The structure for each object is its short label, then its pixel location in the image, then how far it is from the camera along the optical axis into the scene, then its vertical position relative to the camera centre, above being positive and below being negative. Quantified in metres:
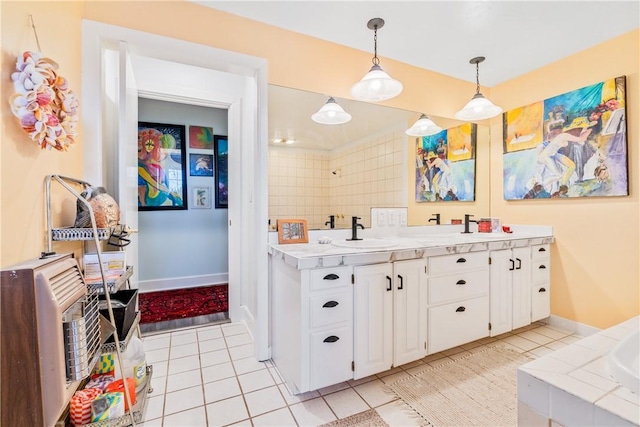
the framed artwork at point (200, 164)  3.88 +0.65
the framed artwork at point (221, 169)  4.00 +0.60
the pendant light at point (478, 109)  2.51 +0.89
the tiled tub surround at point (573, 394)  0.58 -0.40
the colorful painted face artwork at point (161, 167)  3.59 +0.58
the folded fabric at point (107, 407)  1.25 -0.86
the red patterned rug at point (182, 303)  2.93 -1.04
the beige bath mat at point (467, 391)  1.49 -1.07
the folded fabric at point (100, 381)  1.37 -0.84
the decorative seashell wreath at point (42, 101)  0.97 +0.41
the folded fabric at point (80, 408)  1.23 -0.85
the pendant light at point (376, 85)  2.01 +0.91
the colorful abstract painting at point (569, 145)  2.20 +0.56
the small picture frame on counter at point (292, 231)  2.12 -0.15
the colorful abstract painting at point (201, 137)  3.86 +1.01
